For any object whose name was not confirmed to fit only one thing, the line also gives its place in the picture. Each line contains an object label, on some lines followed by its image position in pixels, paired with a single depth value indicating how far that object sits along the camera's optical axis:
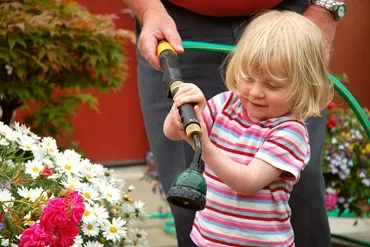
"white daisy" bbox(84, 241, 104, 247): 4.25
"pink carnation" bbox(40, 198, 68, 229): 3.27
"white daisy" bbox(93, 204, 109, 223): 4.28
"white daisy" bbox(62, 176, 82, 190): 4.23
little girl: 3.42
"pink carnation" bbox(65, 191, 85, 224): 3.35
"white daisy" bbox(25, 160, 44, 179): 4.18
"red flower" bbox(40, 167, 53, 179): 3.94
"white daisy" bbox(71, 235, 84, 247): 4.00
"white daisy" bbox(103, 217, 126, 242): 4.40
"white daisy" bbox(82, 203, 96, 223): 4.18
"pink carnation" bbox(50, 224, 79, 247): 3.37
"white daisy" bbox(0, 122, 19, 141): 4.57
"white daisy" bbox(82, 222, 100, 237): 4.22
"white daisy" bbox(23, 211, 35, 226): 3.53
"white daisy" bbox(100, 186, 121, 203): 4.64
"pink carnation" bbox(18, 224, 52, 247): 3.30
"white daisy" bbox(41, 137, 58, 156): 4.68
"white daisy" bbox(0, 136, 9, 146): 4.47
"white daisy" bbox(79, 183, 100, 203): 4.35
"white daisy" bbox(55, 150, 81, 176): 4.45
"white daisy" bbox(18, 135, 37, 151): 4.60
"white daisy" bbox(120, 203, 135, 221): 5.02
